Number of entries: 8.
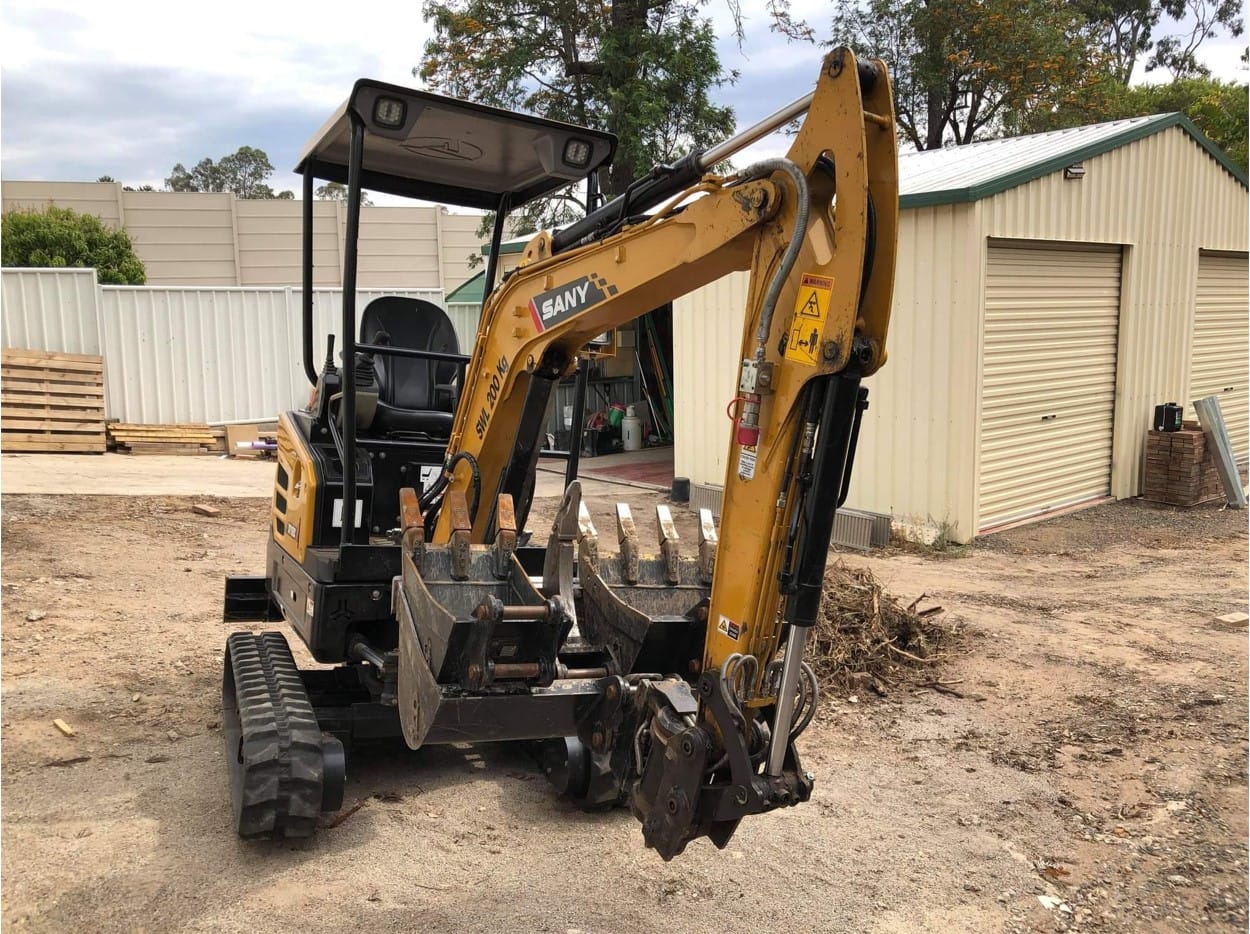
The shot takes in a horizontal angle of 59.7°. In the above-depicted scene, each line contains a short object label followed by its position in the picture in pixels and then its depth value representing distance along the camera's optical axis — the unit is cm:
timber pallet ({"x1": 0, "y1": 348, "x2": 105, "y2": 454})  1459
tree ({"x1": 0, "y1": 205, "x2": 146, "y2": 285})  2262
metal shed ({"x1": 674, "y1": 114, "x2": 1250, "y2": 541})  1059
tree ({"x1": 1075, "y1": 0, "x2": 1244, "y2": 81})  3766
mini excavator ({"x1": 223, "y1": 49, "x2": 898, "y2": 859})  316
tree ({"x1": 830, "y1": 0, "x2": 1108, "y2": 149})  2417
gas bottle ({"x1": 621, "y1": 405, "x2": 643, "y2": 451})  1775
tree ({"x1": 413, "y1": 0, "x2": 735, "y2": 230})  1933
